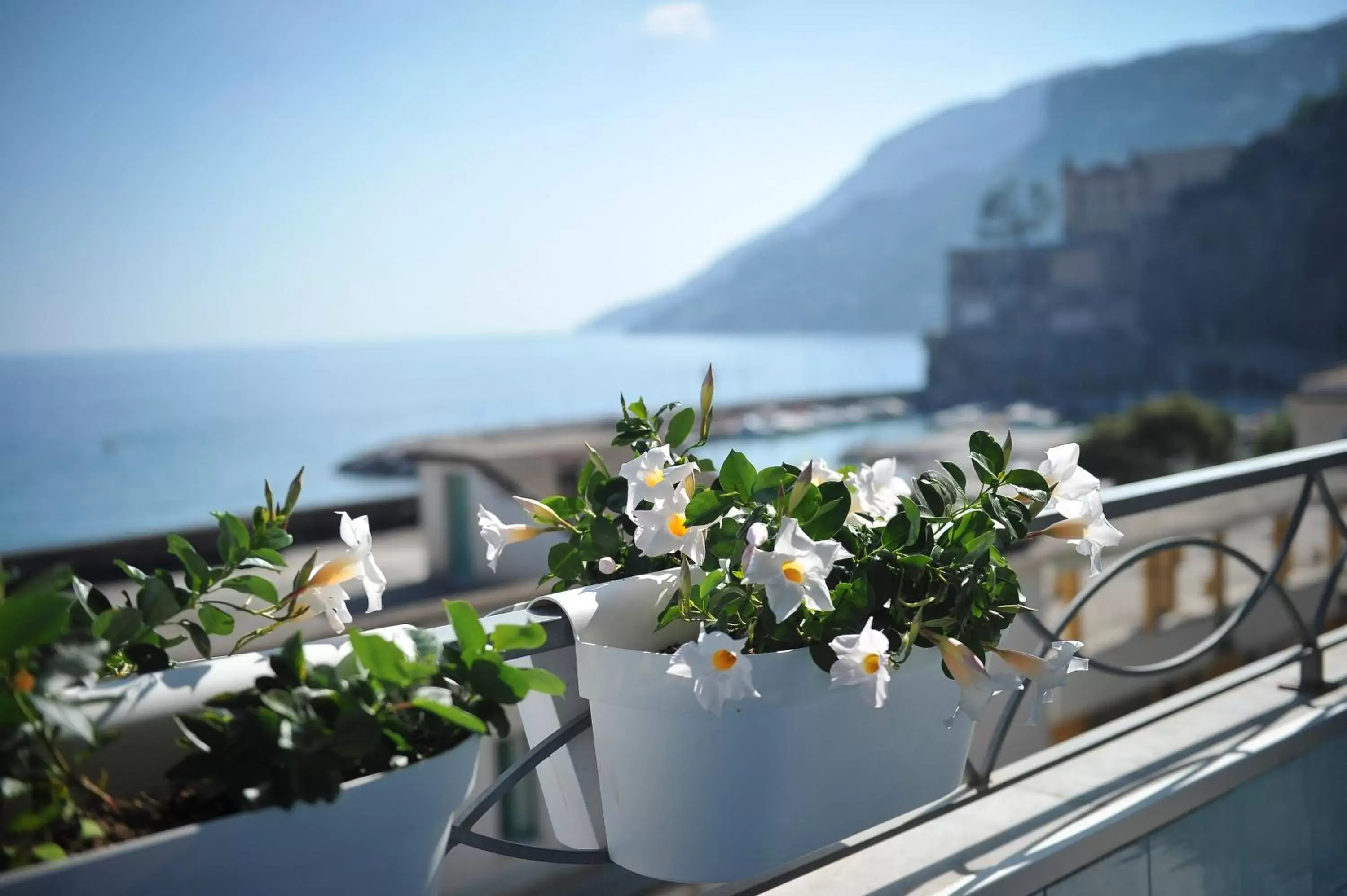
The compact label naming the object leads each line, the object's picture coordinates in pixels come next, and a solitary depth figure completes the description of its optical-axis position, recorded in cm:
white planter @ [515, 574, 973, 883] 69
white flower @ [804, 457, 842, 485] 69
